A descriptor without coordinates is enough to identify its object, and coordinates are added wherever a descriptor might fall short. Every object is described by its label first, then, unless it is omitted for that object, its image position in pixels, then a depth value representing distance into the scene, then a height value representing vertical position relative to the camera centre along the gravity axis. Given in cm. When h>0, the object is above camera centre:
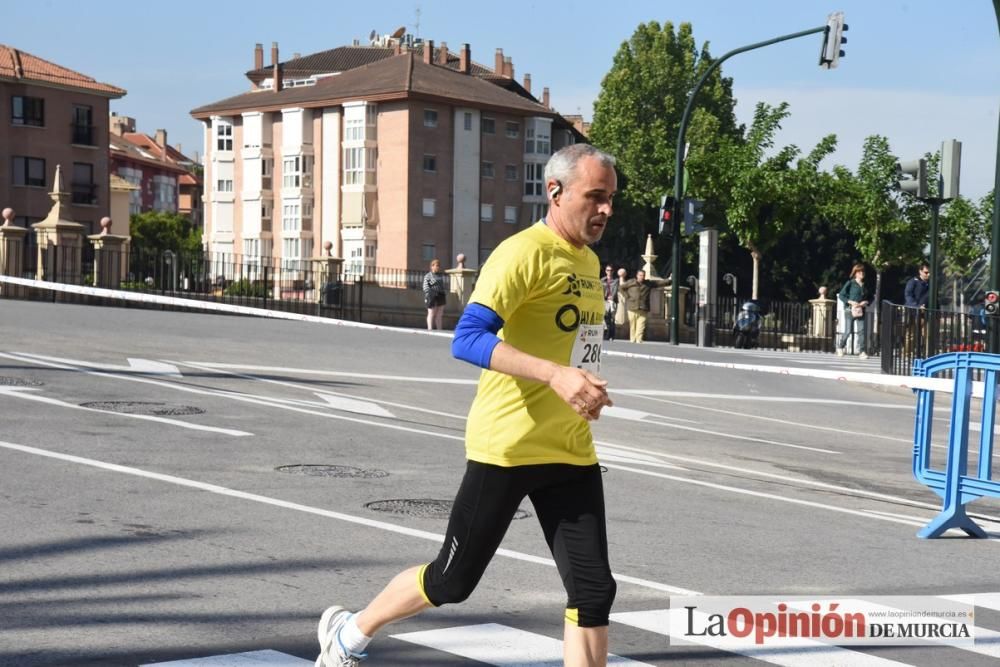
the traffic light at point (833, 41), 2958 +490
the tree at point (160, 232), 12000 +268
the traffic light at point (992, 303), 2142 -31
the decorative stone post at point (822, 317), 4362 -116
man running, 439 -50
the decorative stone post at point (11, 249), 3388 +27
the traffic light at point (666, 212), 3316 +145
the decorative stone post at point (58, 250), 3422 +28
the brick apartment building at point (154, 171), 15075 +1020
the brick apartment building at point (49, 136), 8206 +727
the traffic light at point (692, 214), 3345 +143
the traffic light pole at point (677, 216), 3327 +136
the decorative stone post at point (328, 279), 3956 -32
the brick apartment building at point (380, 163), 8681 +664
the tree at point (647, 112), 8800 +1011
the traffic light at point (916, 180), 2175 +152
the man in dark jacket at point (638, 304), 3775 -77
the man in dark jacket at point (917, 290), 2855 -18
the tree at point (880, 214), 6234 +283
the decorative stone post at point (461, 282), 4391 -35
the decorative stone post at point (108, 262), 3466 +2
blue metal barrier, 865 -105
